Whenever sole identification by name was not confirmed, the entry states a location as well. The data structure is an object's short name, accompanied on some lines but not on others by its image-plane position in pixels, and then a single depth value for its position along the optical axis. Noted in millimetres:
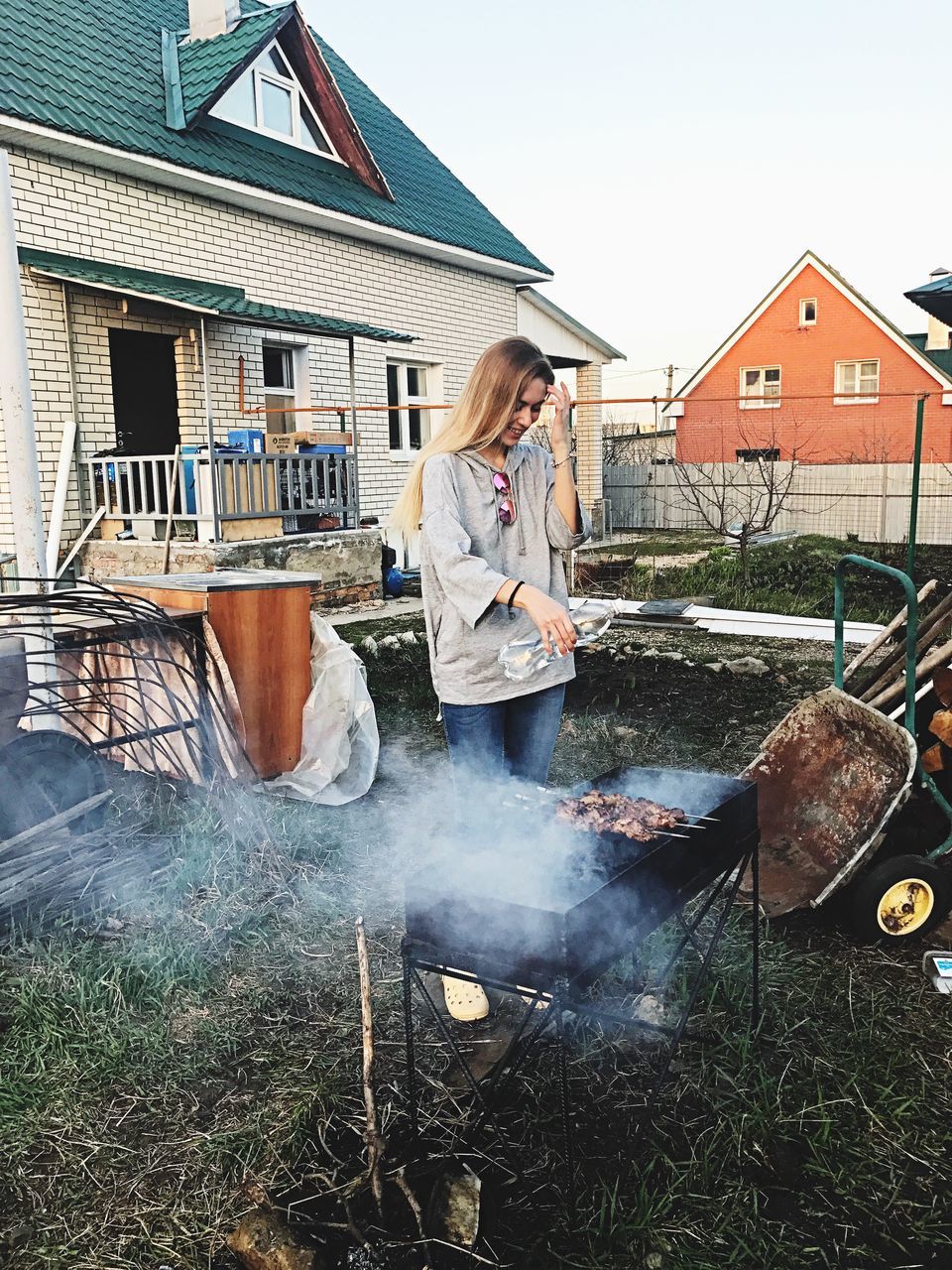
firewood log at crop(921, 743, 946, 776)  3657
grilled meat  2501
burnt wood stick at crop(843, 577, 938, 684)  3978
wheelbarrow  3377
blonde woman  2766
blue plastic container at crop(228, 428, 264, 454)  10730
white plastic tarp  5133
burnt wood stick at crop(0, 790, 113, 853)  3726
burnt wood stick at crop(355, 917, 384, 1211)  2180
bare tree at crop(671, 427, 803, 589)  22656
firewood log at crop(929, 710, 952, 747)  3586
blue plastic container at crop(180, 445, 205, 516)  9891
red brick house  27516
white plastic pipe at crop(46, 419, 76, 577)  9539
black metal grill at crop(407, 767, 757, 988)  2104
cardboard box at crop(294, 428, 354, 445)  11266
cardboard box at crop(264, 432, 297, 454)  11484
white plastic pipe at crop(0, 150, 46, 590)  4918
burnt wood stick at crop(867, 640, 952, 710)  3518
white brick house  9602
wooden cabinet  4875
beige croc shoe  3010
